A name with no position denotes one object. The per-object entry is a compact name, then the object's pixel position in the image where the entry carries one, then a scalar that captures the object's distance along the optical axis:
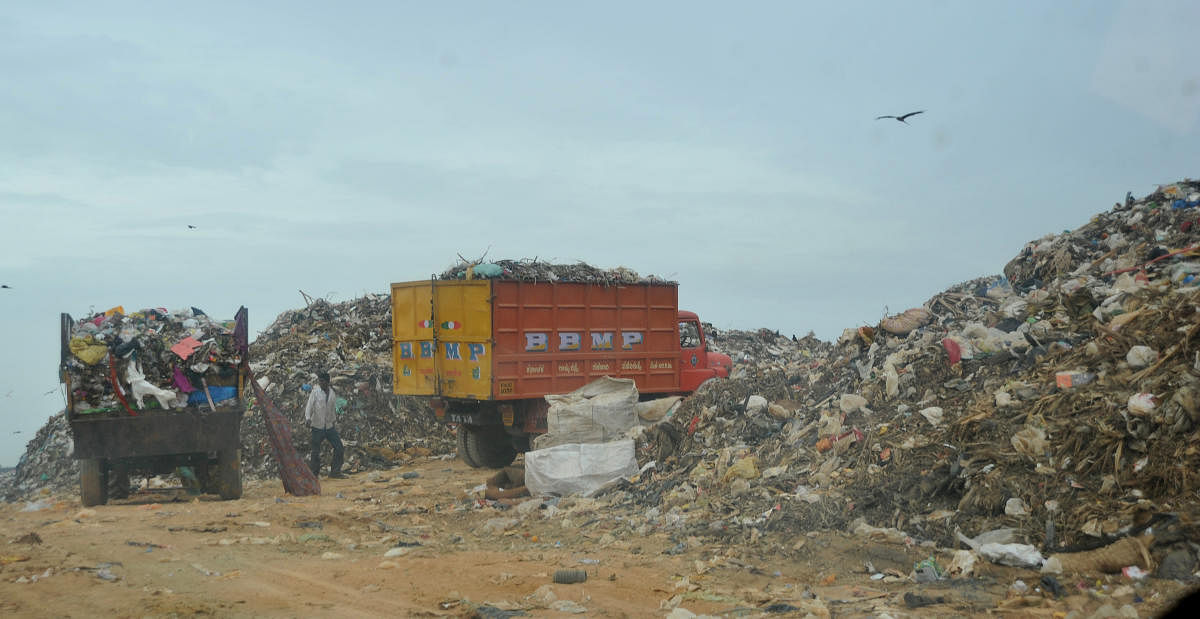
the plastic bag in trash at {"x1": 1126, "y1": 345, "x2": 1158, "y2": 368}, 7.73
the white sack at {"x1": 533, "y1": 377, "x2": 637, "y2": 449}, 11.96
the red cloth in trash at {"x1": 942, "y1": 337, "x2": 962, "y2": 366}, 9.96
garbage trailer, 10.66
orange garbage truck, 12.93
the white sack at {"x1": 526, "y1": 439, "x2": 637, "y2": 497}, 10.95
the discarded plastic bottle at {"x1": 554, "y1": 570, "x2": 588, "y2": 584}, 6.82
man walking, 13.98
